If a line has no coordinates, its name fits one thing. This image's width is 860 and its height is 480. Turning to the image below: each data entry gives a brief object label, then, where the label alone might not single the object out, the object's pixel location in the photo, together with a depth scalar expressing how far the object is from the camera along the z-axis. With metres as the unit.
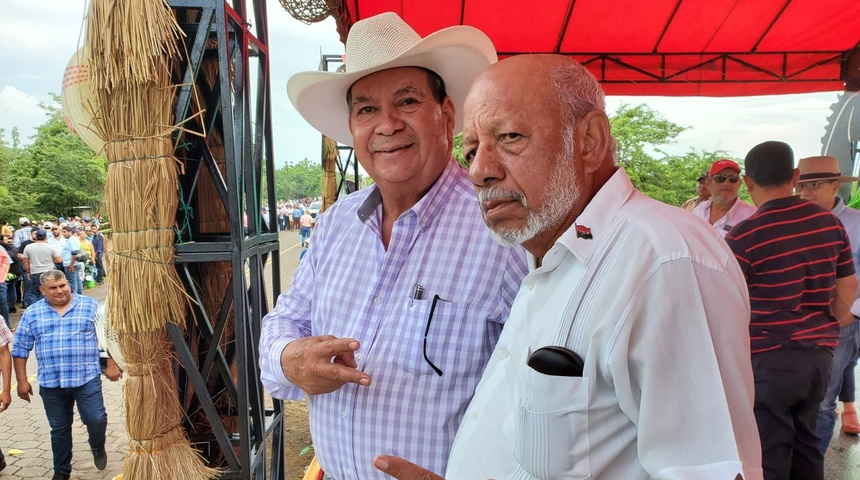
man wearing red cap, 4.48
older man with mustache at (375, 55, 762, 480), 0.85
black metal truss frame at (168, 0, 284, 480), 2.34
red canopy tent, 5.39
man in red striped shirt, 2.66
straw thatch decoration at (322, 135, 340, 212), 7.76
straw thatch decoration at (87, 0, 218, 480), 2.13
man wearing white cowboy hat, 1.47
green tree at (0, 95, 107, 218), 27.45
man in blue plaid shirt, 4.75
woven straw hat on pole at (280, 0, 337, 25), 4.50
